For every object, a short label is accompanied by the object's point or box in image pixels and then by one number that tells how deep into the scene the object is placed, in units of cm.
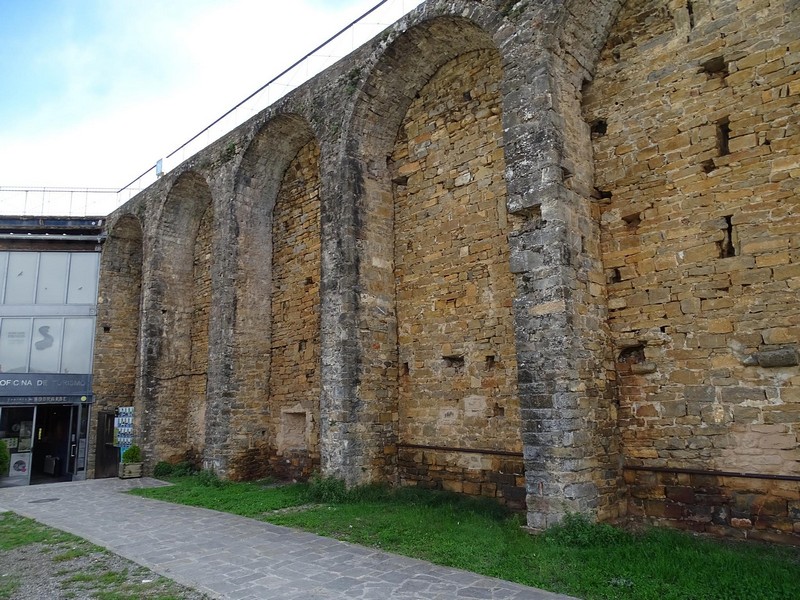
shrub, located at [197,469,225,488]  1161
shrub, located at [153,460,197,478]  1380
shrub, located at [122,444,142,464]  1409
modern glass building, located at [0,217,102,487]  1593
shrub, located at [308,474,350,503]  887
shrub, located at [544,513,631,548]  586
